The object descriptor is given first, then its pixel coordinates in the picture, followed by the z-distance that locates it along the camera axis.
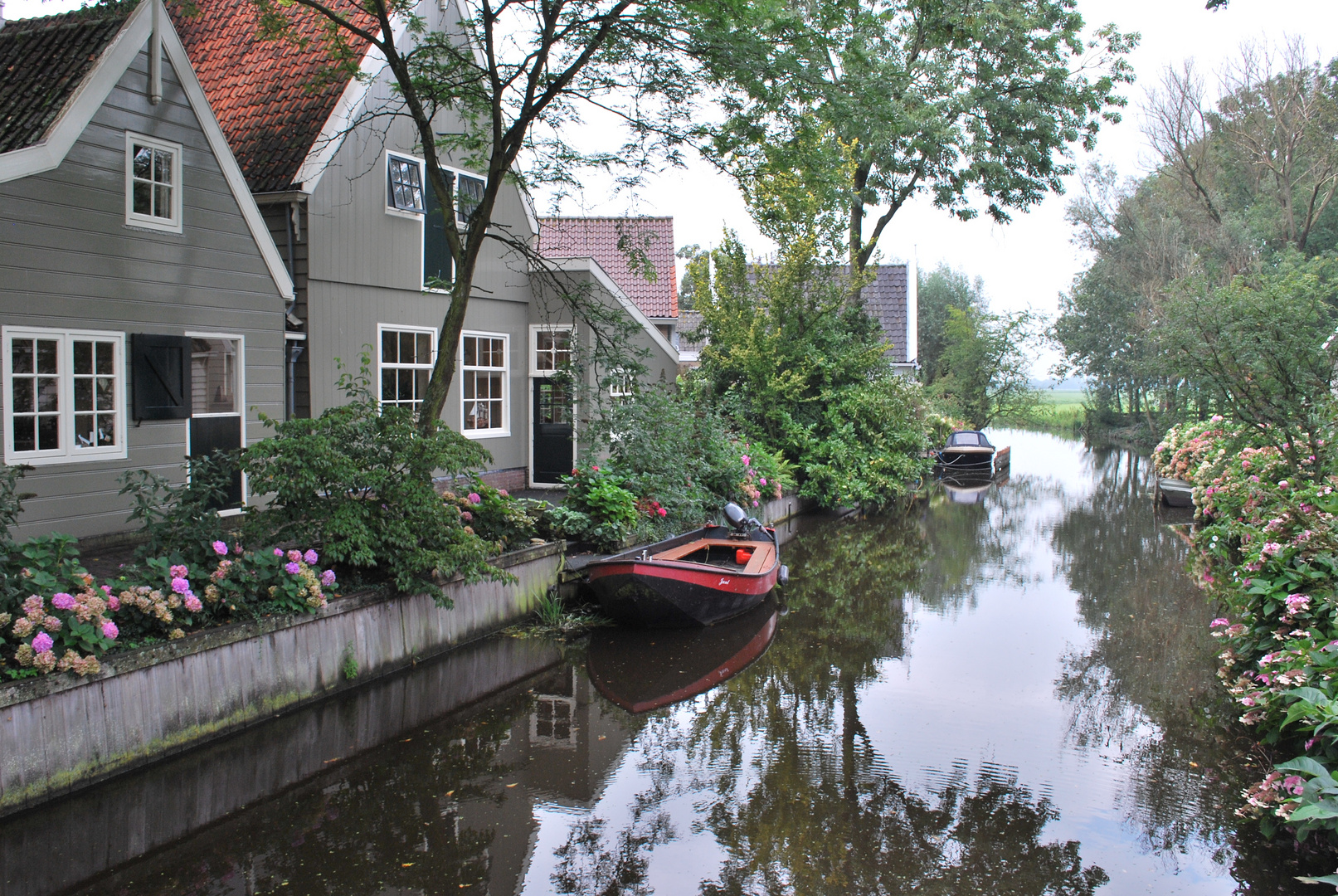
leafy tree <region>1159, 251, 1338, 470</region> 11.02
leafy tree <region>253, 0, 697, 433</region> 10.45
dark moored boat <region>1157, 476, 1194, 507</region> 21.48
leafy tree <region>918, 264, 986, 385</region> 53.78
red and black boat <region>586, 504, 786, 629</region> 10.68
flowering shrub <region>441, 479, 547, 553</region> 10.58
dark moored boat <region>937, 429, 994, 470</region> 31.08
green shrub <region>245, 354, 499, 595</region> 8.11
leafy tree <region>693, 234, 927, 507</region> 21.62
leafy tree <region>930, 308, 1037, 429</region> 37.28
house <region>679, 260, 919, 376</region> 33.66
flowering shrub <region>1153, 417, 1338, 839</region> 5.49
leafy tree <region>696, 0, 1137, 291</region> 19.83
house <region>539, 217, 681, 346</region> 22.42
